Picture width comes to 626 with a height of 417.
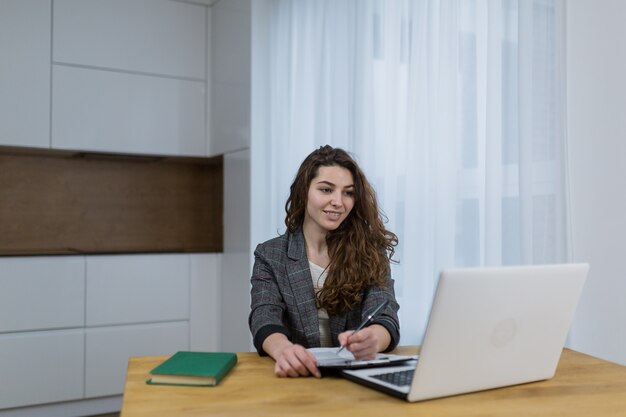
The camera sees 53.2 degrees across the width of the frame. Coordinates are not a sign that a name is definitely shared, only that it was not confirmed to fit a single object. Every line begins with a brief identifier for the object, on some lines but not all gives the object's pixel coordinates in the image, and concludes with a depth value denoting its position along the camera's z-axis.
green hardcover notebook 1.29
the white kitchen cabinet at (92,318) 3.49
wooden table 1.14
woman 1.90
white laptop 1.14
